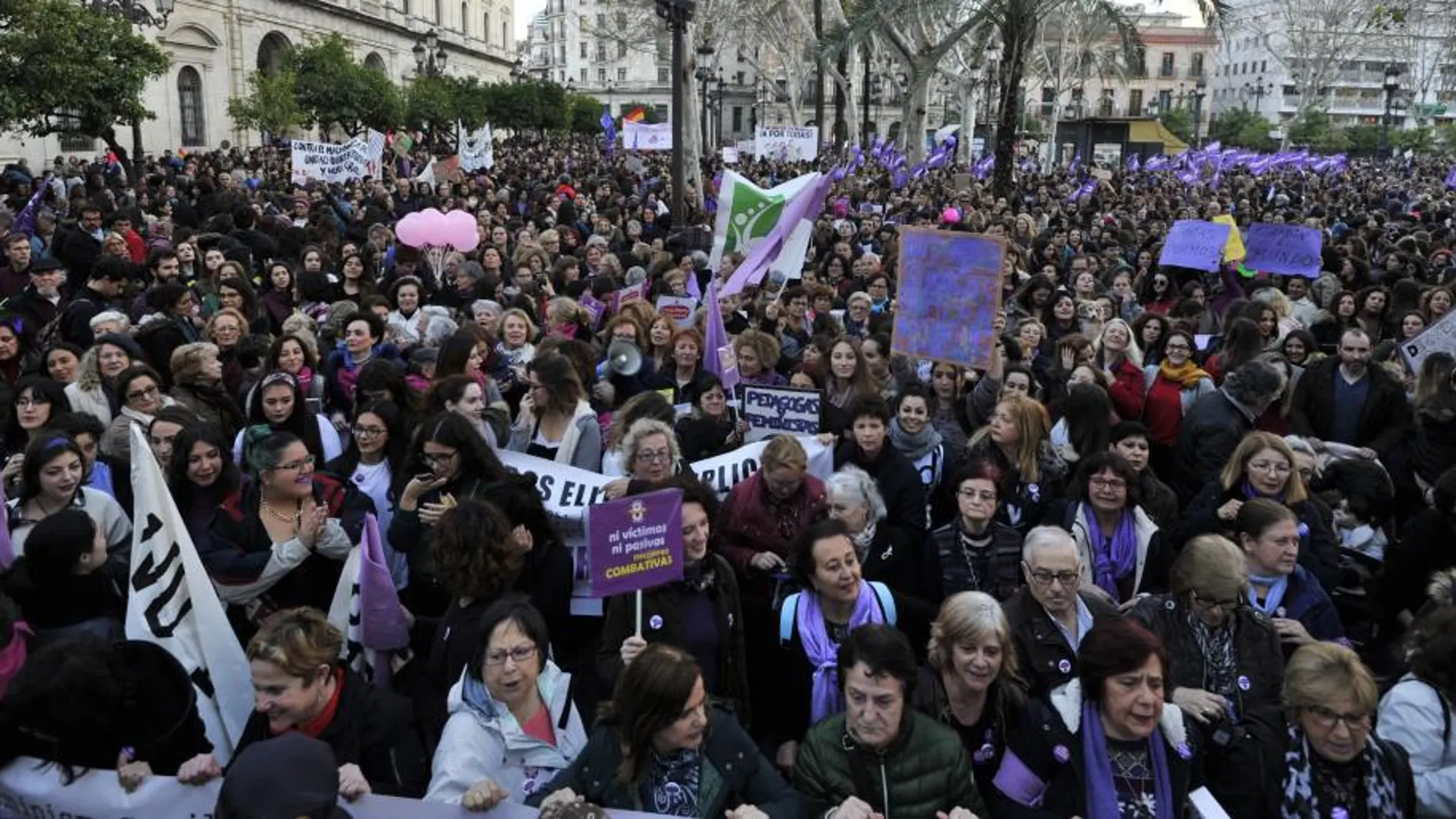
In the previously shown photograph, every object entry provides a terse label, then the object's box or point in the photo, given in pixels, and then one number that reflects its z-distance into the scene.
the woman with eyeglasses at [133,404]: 5.12
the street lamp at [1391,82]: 29.83
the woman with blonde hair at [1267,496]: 4.35
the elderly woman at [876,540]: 4.20
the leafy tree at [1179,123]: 73.19
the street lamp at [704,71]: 31.61
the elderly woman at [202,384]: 5.59
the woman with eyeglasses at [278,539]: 3.89
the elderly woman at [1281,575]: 3.82
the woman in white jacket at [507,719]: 2.97
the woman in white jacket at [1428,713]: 3.01
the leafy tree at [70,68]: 18.50
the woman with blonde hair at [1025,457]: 4.72
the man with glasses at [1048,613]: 3.50
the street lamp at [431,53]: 29.47
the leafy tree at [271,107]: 28.95
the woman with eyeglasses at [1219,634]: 3.46
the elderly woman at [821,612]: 3.58
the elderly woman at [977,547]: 4.12
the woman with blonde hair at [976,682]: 3.15
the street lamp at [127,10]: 22.00
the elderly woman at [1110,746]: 2.88
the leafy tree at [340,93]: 32.72
